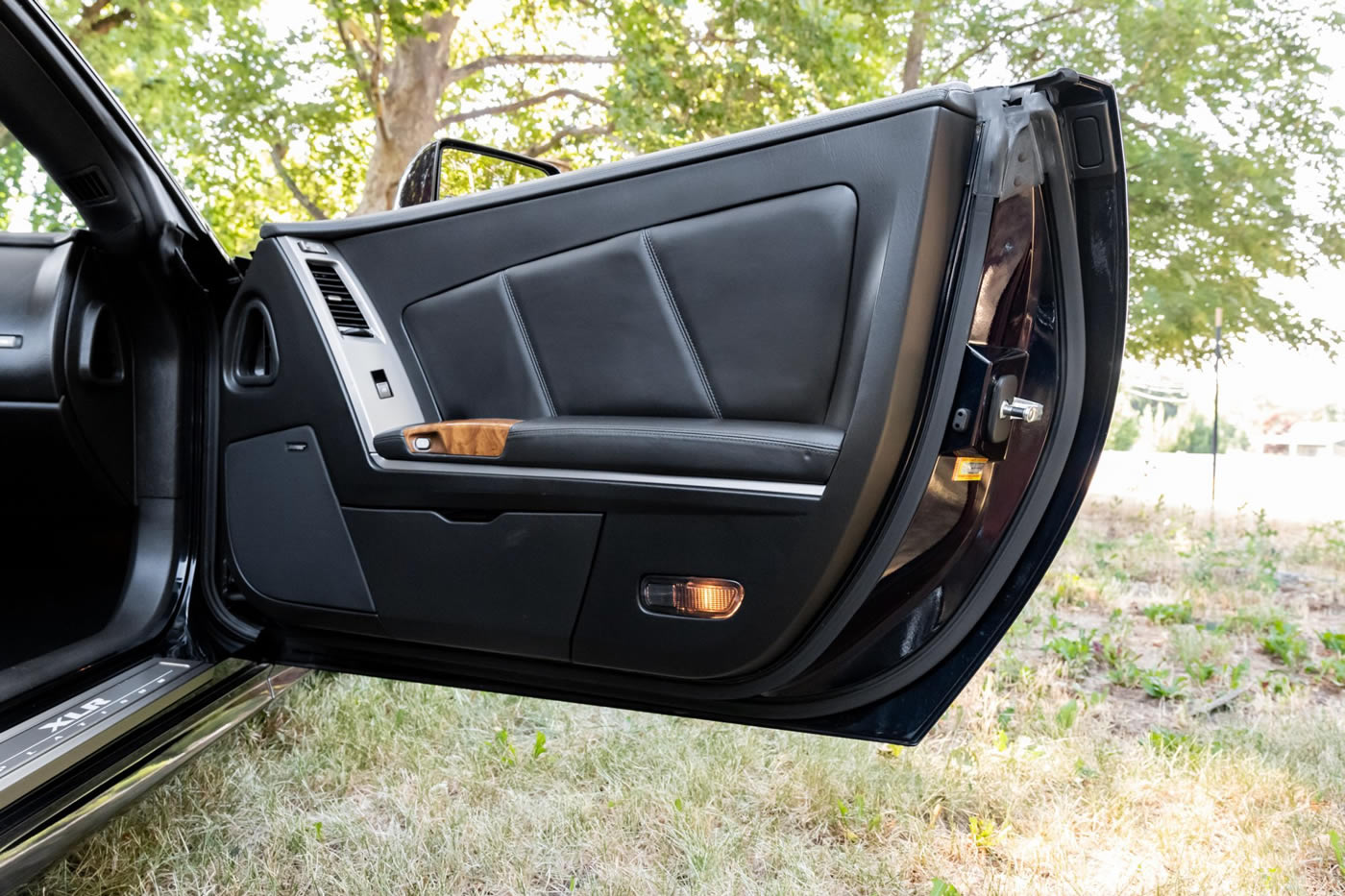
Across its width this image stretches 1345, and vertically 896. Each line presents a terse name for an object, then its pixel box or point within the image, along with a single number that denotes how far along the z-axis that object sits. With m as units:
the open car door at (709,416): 1.37
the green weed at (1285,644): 3.27
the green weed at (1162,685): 2.87
